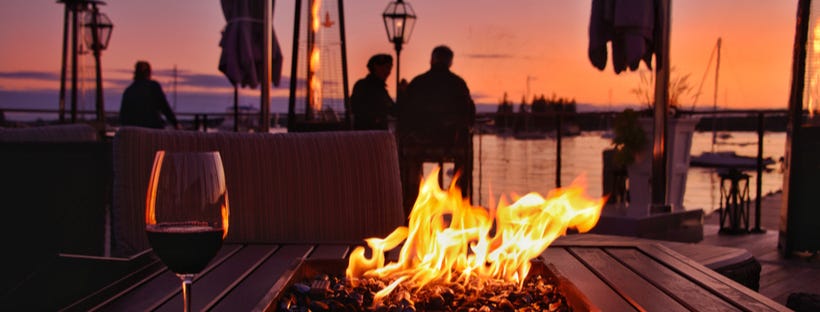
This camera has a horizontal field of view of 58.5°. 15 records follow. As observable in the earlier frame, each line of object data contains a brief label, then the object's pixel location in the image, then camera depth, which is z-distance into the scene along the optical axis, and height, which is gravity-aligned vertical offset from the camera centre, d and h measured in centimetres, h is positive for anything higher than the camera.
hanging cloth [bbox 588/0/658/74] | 438 +51
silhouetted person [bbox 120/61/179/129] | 662 +0
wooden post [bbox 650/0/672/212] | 443 +11
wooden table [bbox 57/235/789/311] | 102 -28
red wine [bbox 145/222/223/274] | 83 -16
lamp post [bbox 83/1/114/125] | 1038 +103
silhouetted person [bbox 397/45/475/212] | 536 -5
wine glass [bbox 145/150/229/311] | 83 -13
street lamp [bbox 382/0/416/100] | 831 +101
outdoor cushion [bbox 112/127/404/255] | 197 -21
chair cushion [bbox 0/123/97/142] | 260 -13
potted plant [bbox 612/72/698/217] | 563 -27
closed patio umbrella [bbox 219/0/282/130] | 505 +44
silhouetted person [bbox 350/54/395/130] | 585 +8
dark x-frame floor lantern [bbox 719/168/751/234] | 571 -73
